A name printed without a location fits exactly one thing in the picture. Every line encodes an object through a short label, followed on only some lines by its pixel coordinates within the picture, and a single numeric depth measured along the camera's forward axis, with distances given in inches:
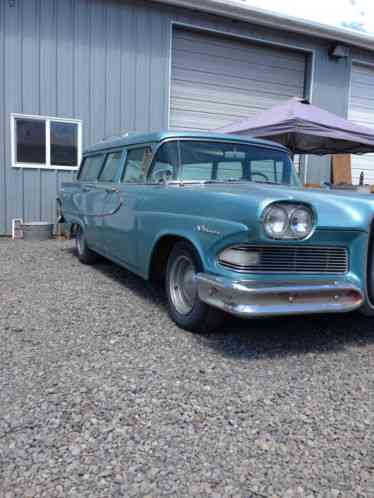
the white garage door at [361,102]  418.3
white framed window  301.3
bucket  291.4
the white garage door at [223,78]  346.6
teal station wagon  96.7
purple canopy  230.5
